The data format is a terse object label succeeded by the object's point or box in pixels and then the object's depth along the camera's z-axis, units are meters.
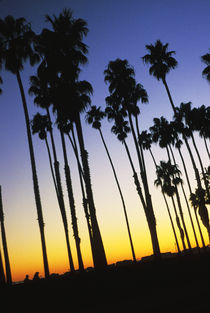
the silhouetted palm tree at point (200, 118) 34.69
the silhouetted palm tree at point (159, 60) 28.47
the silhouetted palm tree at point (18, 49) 19.61
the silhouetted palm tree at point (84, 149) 17.83
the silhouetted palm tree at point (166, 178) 45.66
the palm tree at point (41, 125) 30.59
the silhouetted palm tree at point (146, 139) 40.02
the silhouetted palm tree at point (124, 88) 26.85
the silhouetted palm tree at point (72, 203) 25.17
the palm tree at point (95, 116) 34.62
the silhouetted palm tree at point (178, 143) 37.21
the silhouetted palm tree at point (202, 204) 31.13
